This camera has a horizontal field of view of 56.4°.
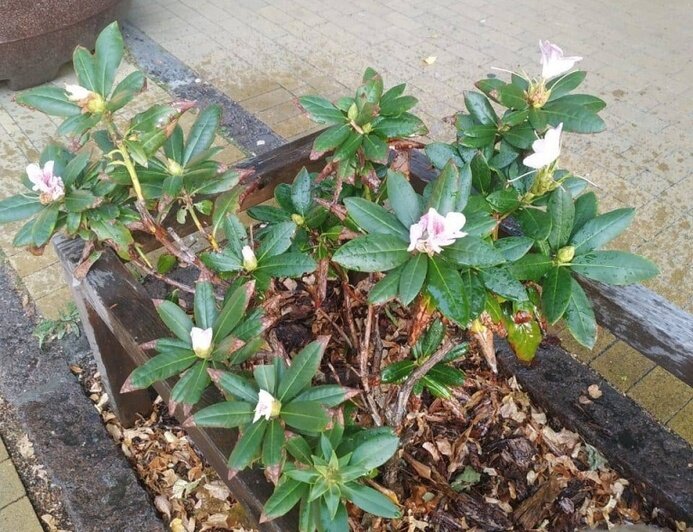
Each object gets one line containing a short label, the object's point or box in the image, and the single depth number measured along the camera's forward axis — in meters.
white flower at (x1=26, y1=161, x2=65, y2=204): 1.52
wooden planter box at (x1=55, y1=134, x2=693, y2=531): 1.44
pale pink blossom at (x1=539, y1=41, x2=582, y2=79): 1.37
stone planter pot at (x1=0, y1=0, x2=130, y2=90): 3.89
